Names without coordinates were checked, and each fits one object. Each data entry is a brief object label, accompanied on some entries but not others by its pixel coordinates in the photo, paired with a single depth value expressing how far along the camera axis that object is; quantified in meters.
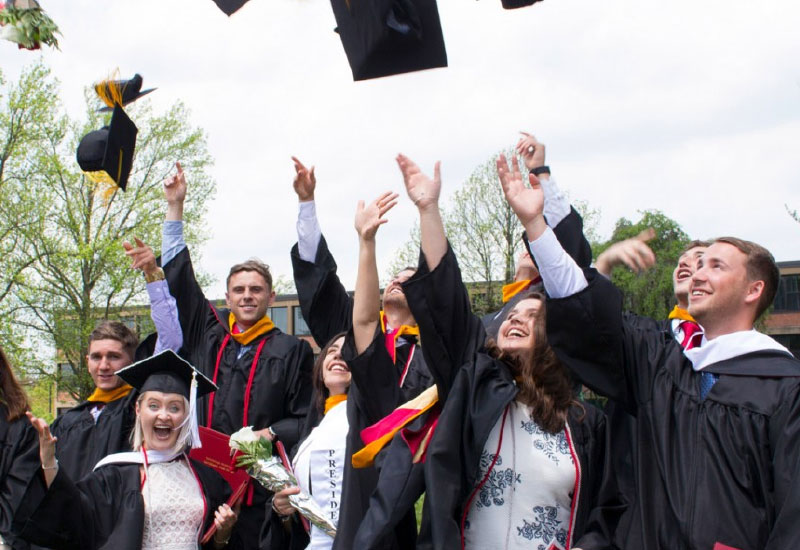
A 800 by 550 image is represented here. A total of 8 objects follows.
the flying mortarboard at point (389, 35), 2.85
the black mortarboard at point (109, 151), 4.66
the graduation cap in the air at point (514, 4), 2.79
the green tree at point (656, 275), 29.36
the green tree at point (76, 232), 17.95
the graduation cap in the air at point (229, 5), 2.82
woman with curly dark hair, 3.03
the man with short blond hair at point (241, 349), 4.93
